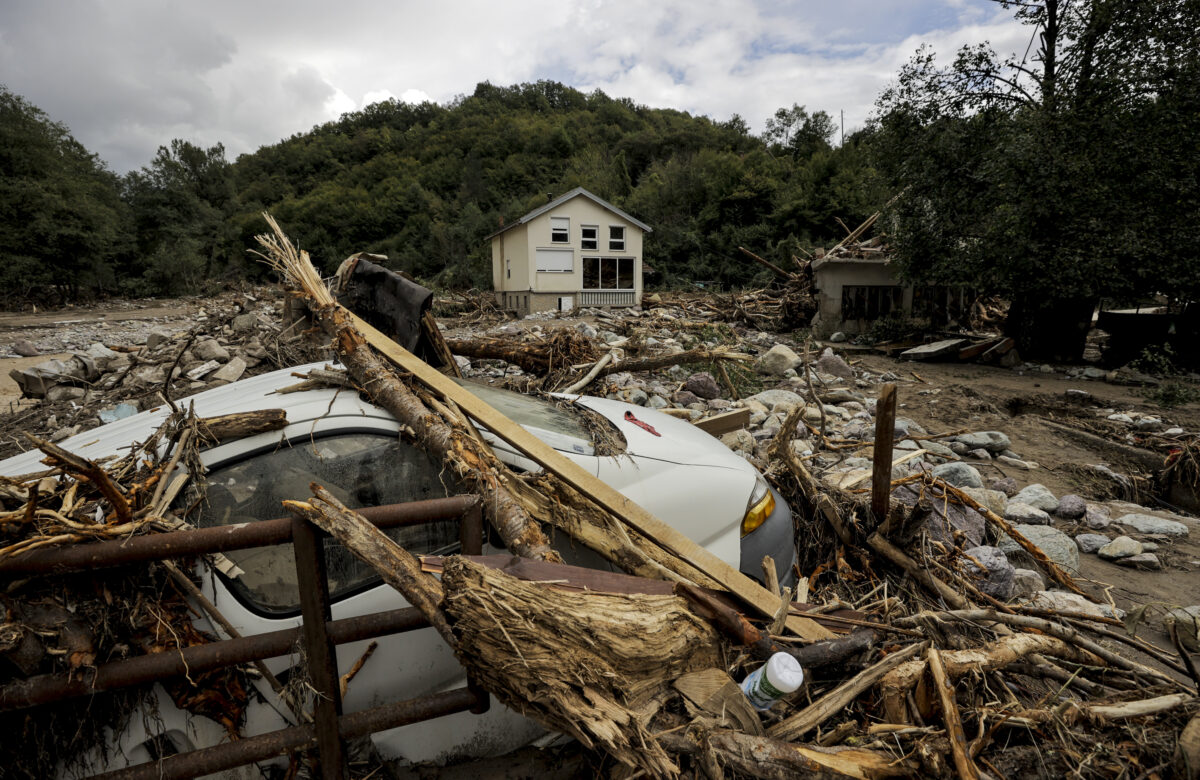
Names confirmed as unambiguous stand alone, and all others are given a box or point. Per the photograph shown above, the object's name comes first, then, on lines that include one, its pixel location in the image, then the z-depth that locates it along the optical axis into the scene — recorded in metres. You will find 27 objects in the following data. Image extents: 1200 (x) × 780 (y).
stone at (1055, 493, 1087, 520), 5.41
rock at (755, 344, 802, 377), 11.53
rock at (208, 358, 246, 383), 6.85
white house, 29.44
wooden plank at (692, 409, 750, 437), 4.96
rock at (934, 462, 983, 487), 5.55
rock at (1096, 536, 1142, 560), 4.62
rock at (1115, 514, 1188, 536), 5.05
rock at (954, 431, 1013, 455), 7.27
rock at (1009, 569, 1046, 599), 3.75
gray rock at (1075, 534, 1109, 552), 4.84
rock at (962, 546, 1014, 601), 3.59
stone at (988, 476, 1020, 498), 5.92
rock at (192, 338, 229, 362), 7.47
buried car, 1.96
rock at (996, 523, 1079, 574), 4.14
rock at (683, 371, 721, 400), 8.79
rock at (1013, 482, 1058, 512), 5.52
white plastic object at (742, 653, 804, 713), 1.85
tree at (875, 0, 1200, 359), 10.92
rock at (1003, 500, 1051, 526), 5.14
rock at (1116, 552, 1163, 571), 4.52
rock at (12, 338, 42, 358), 15.19
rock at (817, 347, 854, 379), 12.30
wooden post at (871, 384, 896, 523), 3.25
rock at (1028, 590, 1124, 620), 3.56
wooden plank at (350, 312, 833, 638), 2.38
